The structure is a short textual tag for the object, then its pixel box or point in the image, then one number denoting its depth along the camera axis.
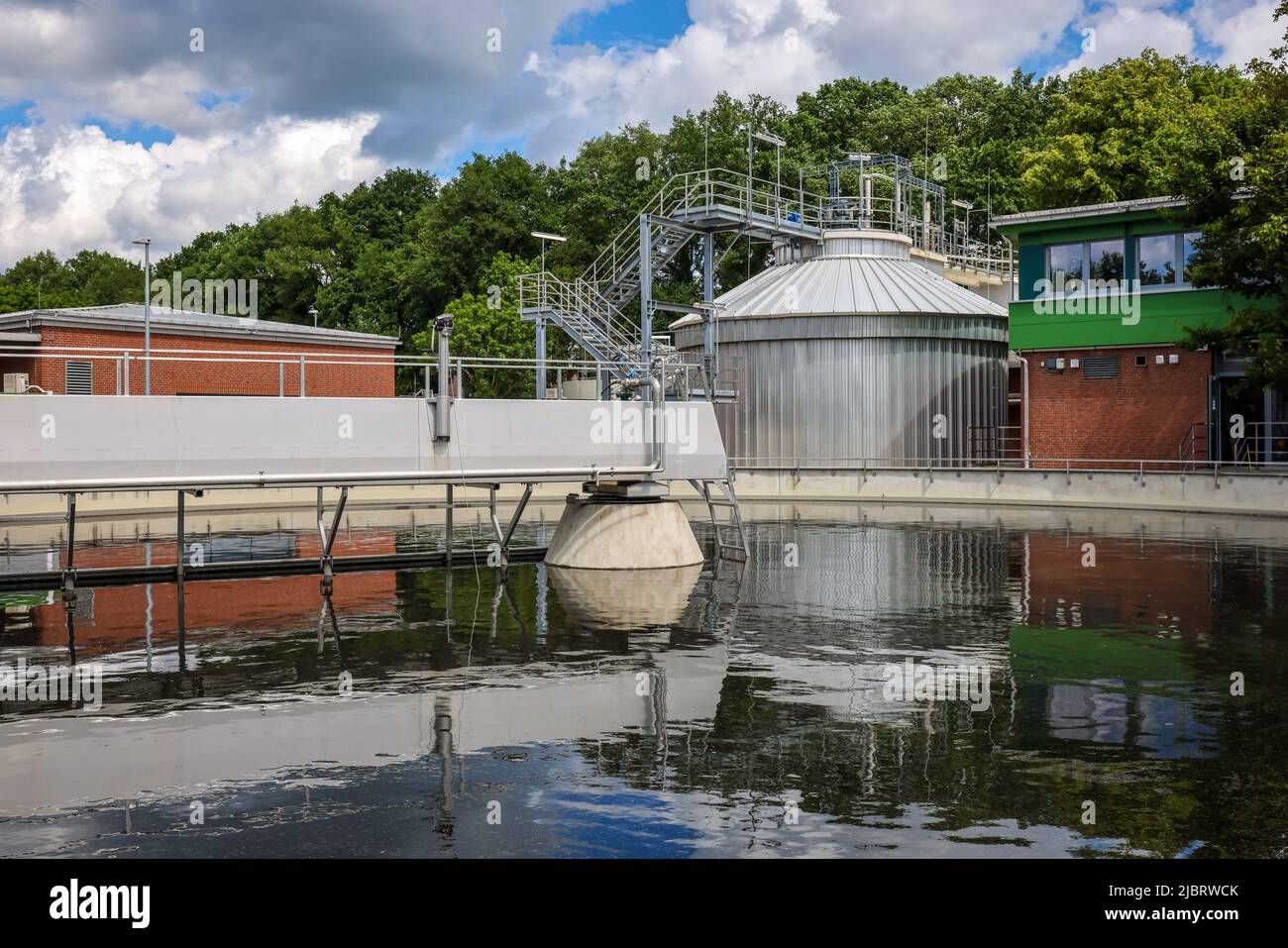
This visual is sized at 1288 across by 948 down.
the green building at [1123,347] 39.25
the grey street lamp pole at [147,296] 38.19
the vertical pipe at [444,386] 20.06
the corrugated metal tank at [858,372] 45.62
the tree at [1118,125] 54.22
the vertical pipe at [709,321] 44.78
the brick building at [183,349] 43.88
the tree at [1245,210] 35.25
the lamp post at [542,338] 44.22
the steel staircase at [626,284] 43.28
